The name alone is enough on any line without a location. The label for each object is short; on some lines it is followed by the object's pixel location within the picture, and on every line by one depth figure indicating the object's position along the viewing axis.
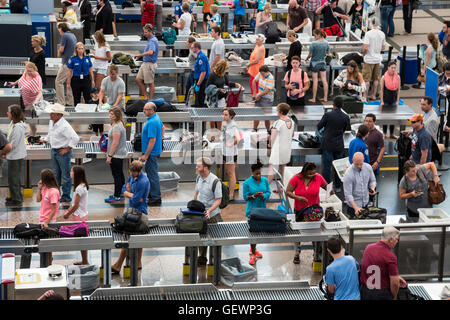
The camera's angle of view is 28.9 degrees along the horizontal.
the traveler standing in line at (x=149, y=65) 17.23
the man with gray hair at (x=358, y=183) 12.06
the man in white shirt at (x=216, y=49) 17.56
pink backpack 10.88
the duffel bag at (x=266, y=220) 11.25
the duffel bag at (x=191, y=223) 11.14
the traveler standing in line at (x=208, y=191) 11.38
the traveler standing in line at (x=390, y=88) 15.94
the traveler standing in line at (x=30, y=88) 14.98
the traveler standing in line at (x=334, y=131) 13.84
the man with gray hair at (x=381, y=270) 9.17
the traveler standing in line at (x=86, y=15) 21.08
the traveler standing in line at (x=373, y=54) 18.27
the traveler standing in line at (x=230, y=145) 13.45
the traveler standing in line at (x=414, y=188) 12.13
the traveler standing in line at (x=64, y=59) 16.80
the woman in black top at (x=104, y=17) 20.42
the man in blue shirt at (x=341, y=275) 9.08
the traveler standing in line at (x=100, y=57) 16.98
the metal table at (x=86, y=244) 10.62
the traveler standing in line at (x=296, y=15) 20.86
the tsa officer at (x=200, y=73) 16.38
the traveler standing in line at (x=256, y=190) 11.67
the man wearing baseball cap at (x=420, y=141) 13.41
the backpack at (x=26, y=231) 10.81
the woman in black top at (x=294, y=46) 17.55
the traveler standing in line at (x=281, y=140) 13.48
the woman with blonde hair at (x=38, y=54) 16.48
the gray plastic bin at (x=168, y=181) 14.38
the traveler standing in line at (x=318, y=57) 17.78
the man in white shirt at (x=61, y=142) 13.09
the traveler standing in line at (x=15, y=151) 13.01
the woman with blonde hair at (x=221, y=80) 15.36
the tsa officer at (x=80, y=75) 16.14
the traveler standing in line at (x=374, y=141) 13.81
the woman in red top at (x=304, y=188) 11.57
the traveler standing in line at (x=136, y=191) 11.29
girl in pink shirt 11.01
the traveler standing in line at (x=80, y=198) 11.12
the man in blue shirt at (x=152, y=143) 13.06
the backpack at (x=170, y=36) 19.91
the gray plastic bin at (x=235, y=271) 11.55
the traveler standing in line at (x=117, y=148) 13.01
